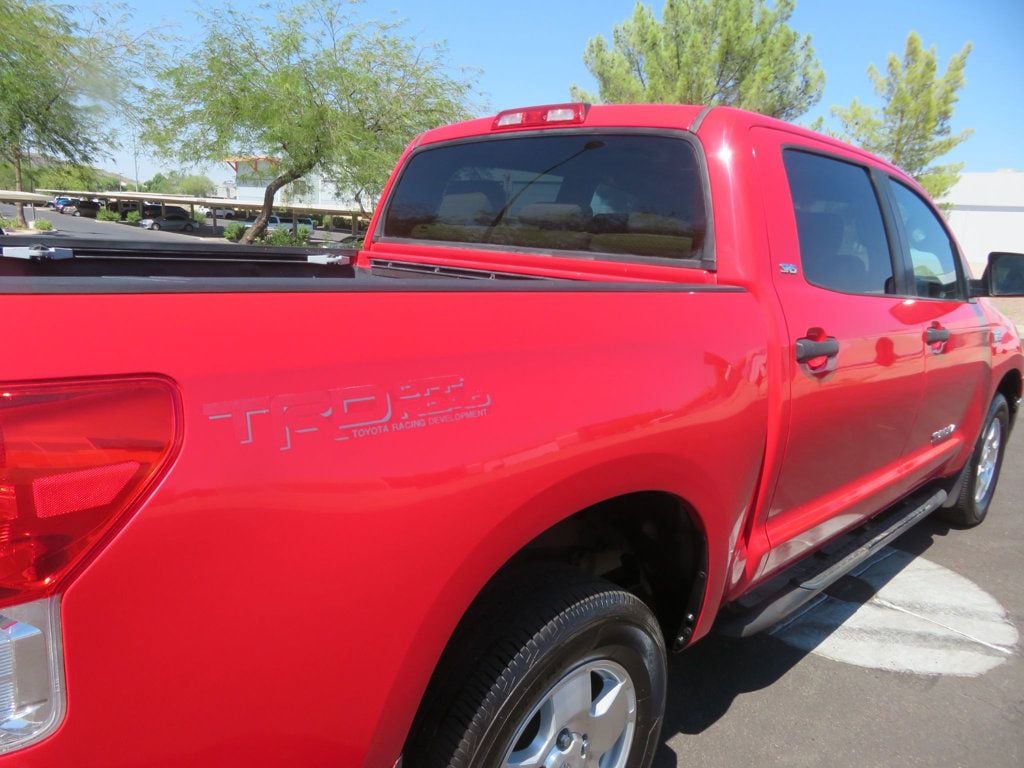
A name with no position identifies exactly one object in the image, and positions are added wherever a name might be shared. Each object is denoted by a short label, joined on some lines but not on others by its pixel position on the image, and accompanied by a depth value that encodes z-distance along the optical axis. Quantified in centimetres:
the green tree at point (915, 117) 2277
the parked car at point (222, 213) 7688
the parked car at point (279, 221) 6292
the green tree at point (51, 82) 1320
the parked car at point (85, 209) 6812
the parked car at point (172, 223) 5657
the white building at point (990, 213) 4516
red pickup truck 100
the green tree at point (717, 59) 1984
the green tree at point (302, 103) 1855
